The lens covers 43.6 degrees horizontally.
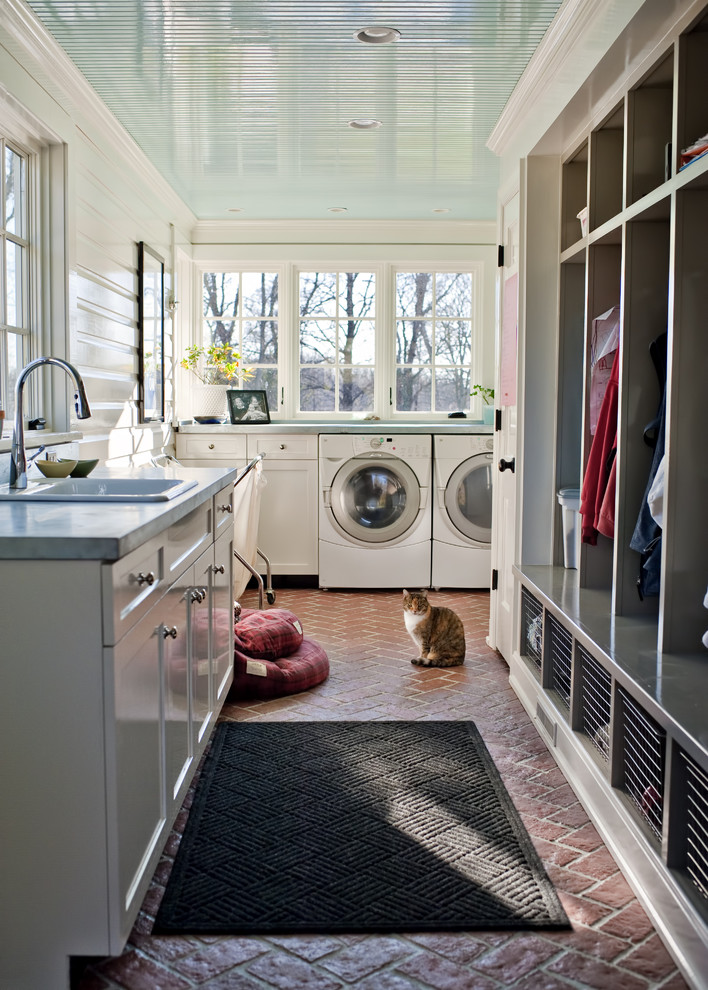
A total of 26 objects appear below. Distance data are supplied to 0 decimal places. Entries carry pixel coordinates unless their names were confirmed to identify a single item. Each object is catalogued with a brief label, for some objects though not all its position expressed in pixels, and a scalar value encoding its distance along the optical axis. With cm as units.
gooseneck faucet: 241
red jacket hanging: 294
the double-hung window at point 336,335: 648
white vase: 610
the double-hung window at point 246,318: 648
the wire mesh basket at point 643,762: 211
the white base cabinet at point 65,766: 161
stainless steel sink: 255
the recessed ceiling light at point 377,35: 310
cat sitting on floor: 412
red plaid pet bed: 361
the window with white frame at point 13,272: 323
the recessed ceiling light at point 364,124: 404
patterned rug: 203
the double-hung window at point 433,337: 648
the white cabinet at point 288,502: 577
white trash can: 346
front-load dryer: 571
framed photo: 609
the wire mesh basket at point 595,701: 259
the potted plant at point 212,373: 611
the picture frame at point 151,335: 490
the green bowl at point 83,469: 294
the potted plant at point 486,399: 622
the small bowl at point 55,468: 281
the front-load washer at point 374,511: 570
